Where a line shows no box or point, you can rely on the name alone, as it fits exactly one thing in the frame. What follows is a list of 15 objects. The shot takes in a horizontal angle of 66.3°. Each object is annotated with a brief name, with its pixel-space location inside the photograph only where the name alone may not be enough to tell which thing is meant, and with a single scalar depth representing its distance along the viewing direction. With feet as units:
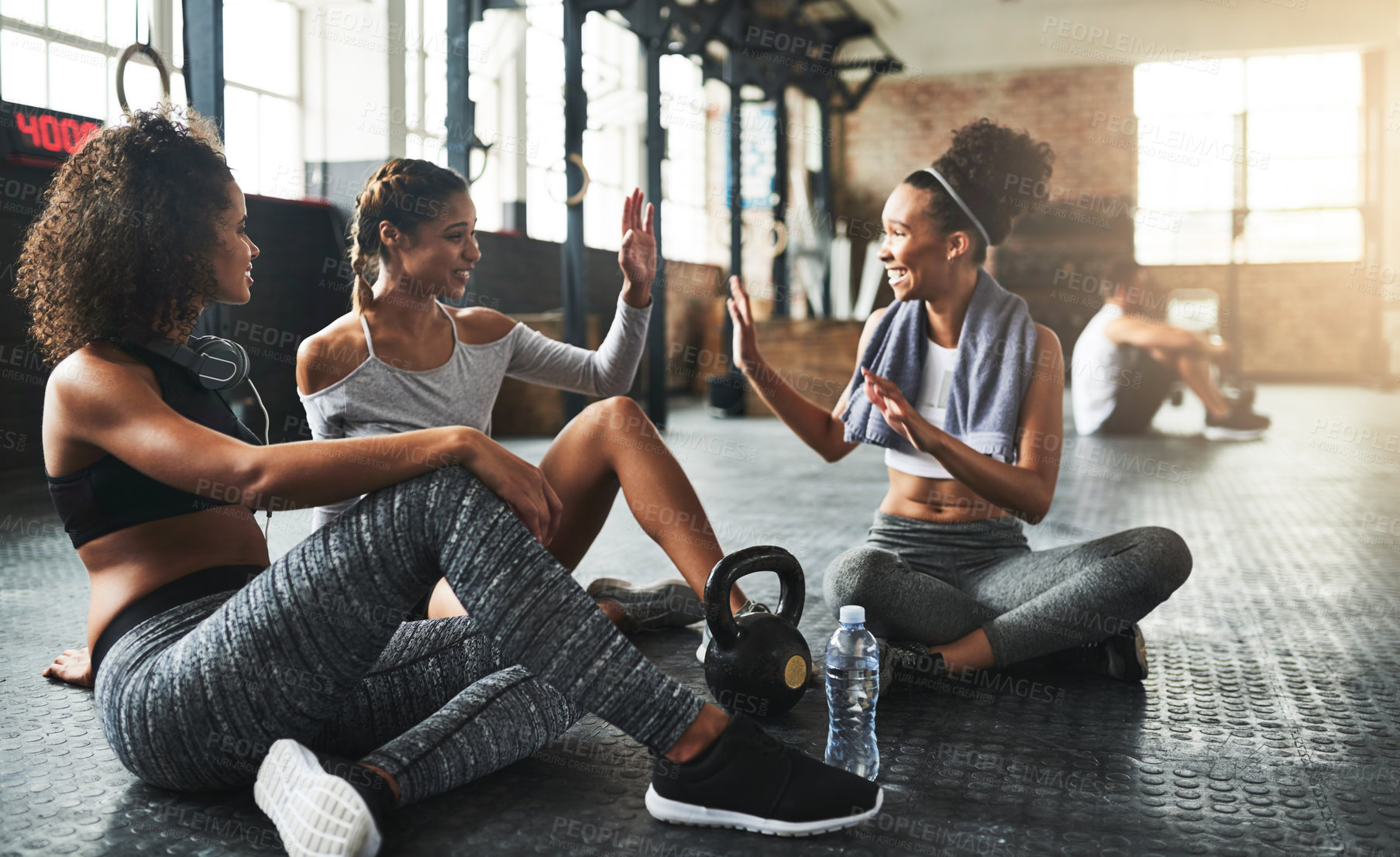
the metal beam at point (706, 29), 27.30
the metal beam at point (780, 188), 35.14
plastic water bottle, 5.19
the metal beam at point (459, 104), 19.12
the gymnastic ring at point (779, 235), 30.89
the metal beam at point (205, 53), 13.57
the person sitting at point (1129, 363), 20.04
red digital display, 15.55
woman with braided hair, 6.29
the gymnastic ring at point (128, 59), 9.85
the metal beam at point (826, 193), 39.40
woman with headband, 6.19
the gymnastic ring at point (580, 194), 20.03
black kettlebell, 5.54
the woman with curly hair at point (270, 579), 3.97
